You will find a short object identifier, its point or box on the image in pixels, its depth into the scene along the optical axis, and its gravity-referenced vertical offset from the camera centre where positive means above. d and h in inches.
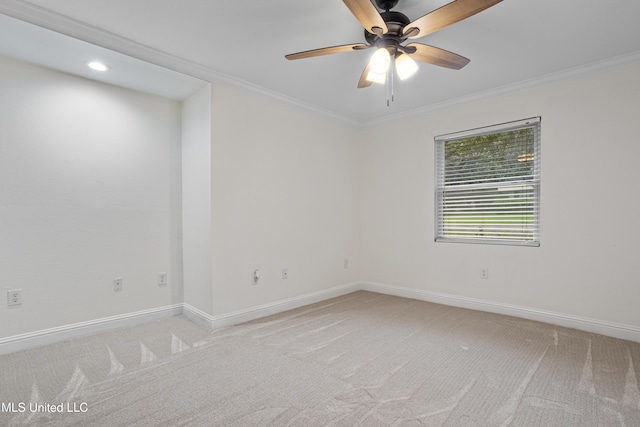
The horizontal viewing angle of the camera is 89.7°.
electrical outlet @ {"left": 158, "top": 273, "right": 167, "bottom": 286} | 131.5 -30.8
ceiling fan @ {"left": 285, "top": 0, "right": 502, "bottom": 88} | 63.7 +39.3
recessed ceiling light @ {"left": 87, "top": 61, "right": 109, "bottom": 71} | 102.3 +44.7
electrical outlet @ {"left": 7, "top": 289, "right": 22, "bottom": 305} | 99.2 -28.9
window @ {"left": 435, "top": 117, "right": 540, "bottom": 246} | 129.3 +8.9
